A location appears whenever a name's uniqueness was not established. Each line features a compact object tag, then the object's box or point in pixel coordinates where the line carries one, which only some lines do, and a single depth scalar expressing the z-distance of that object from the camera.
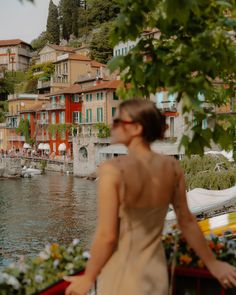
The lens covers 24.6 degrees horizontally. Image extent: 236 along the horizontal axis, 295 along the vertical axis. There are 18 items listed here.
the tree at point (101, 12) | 93.69
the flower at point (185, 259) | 3.21
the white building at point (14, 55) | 123.12
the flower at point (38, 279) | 2.88
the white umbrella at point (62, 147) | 64.81
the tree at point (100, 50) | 82.50
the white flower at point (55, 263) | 3.07
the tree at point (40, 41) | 120.40
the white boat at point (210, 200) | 20.39
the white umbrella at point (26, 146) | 74.94
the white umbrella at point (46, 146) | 69.94
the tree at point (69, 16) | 112.25
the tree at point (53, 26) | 114.44
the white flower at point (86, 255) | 3.24
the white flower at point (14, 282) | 2.81
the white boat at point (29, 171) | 55.88
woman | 2.48
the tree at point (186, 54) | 3.14
